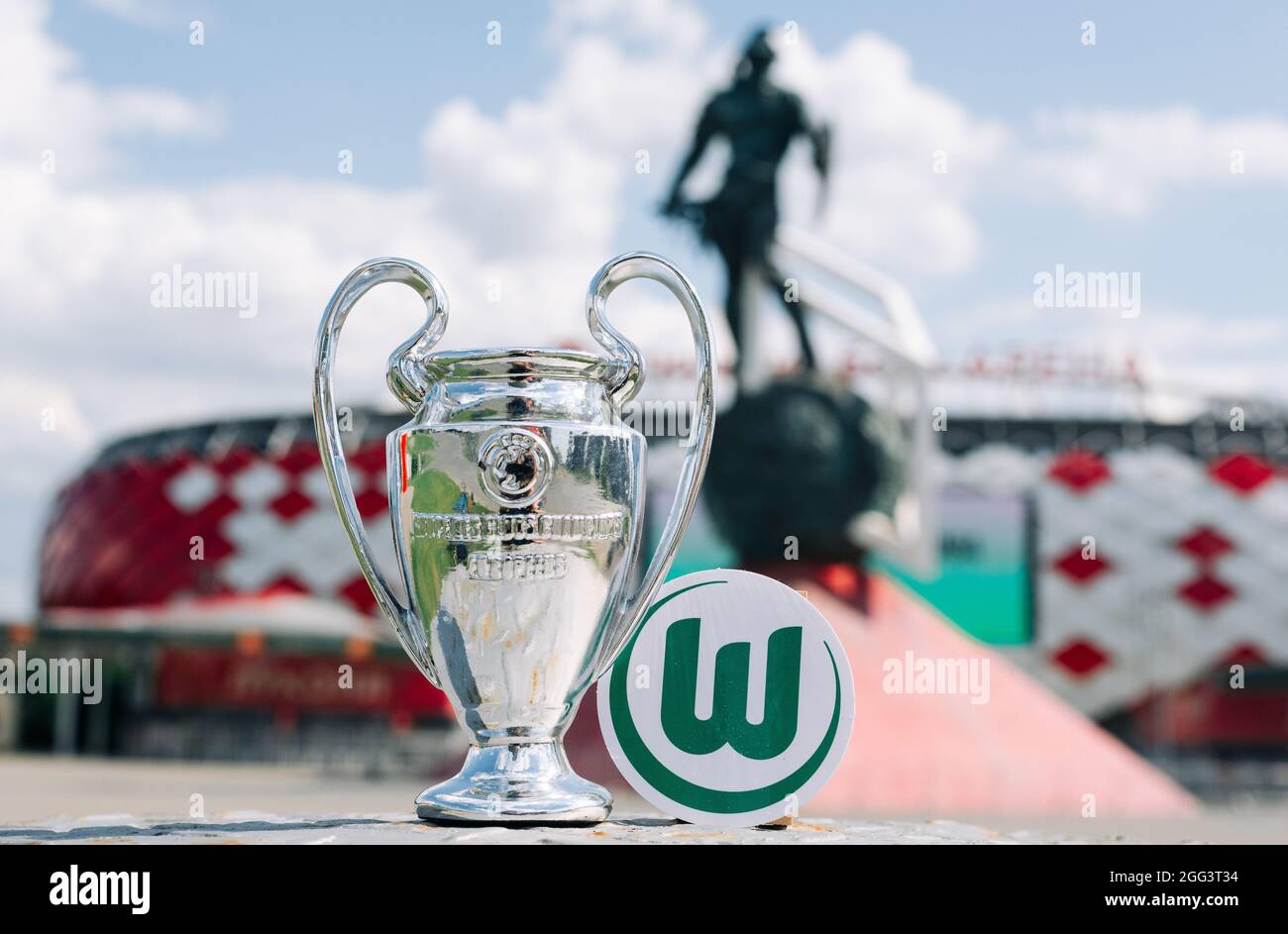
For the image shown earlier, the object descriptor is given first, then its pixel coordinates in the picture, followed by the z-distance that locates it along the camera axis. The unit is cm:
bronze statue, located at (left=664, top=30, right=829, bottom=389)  1113
